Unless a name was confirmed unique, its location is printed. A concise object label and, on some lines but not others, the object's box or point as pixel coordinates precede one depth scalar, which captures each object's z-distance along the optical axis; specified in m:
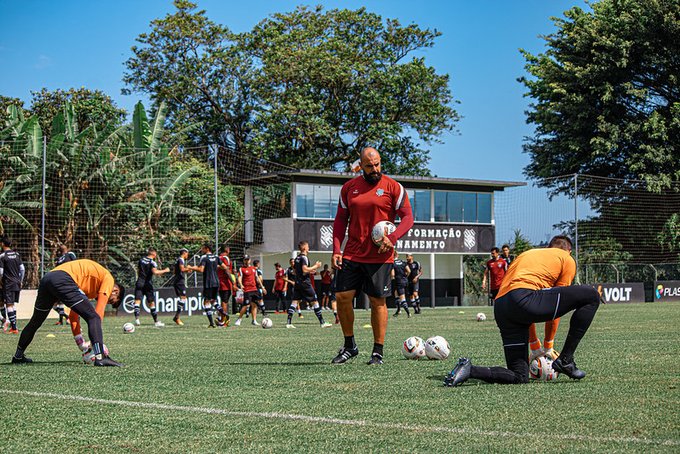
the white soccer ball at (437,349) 9.79
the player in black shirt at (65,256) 18.92
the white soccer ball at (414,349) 9.88
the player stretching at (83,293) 9.55
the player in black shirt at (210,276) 22.06
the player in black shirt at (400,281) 27.33
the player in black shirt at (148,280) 22.27
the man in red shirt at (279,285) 34.92
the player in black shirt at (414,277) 30.87
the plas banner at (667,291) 39.50
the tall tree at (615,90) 44.25
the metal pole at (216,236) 28.59
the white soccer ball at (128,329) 18.78
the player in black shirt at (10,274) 20.12
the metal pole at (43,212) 26.21
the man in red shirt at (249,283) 23.28
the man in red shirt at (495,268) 22.95
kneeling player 7.27
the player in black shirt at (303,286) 21.12
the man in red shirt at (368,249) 9.30
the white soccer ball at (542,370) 7.65
